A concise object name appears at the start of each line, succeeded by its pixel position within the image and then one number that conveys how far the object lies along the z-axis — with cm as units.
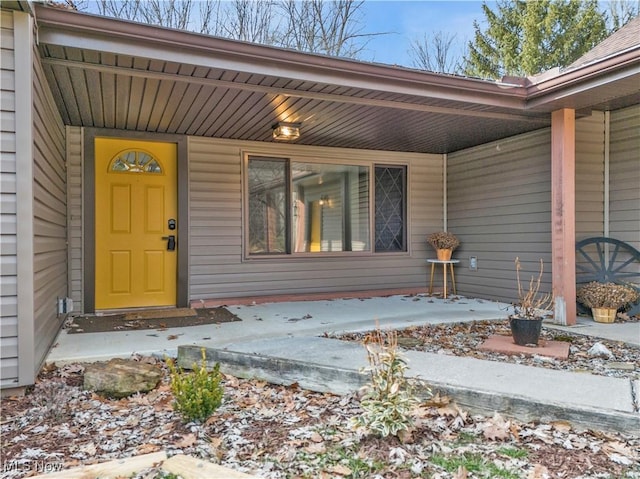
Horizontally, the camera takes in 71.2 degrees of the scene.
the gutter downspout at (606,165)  507
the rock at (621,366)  315
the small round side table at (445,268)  637
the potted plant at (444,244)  641
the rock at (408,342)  374
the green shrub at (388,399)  205
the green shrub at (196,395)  231
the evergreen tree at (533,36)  1377
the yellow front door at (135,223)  535
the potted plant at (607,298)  455
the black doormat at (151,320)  439
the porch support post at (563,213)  448
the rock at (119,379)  278
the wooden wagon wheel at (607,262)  481
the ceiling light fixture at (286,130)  509
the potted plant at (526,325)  357
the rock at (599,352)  345
